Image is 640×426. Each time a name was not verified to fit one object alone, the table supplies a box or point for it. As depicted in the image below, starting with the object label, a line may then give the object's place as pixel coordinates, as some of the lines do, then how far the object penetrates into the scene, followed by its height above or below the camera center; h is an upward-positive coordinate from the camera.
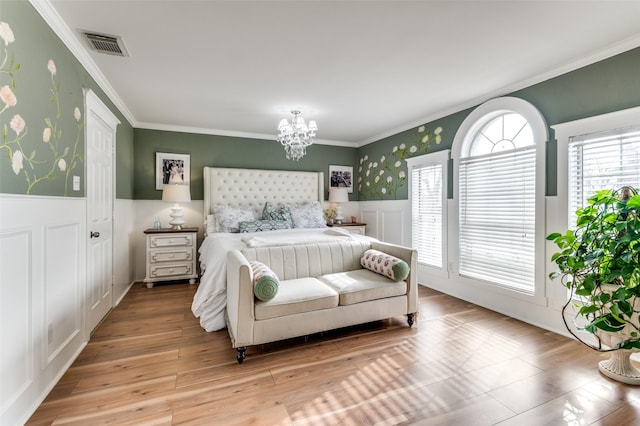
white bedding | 2.72 -0.56
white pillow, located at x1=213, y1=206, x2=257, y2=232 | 4.29 -0.06
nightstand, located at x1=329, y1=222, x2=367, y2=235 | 5.25 -0.25
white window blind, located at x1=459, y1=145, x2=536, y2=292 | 2.90 -0.05
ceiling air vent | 2.11 +1.34
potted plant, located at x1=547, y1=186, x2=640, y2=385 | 1.79 -0.38
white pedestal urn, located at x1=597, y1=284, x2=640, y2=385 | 1.86 -1.03
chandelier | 3.52 +1.03
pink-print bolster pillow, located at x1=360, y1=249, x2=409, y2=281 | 2.69 -0.52
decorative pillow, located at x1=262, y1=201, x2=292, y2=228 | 4.61 +0.00
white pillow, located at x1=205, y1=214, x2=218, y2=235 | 4.39 -0.17
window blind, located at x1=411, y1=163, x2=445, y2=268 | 3.98 +0.02
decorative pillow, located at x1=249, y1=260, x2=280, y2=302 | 2.14 -0.56
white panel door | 2.50 +0.06
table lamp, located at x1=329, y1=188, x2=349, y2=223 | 5.29 +0.34
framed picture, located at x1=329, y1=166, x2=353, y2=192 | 5.74 +0.76
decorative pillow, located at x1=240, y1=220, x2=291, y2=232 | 4.18 -0.18
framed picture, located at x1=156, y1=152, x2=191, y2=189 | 4.50 +0.73
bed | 2.75 -0.01
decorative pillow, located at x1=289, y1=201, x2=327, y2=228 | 4.74 -0.05
